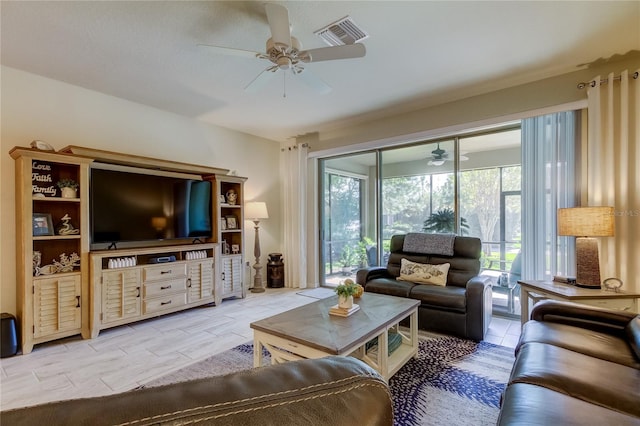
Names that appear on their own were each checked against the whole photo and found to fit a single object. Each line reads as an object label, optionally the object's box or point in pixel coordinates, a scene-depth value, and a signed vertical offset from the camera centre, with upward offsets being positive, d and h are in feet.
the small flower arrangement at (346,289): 7.72 -1.99
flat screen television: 11.04 +0.25
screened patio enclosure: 12.37 +0.51
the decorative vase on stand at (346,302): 7.66 -2.29
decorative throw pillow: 11.27 -2.36
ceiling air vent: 7.90 +4.89
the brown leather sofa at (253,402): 1.38 -0.99
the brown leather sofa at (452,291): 9.52 -2.74
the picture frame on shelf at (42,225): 9.63 -0.33
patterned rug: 6.12 -4.10
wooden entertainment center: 9.27 -1.83
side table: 7.82 -2.27
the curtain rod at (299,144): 17.61 +3.92
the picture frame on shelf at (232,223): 15.74 -0.52
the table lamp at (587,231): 8.23 -0.60
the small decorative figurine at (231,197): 15.76 +0.83
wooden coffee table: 6.06 -2.56
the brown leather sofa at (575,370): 3.67 -2.45
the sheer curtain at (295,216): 17.69 -0.22
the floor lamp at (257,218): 16.46 -0.29
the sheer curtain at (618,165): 9.30 +1.39
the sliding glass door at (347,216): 16.33 -0.24
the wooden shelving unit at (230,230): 14.53 -0.84
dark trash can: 8.75 -3.54
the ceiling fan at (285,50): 6.82 +3.93
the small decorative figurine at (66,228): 10.18 -0.46
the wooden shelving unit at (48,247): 9.18 -1.10
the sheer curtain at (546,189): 10.35 +0.73
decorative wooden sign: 9.87 +1.19
